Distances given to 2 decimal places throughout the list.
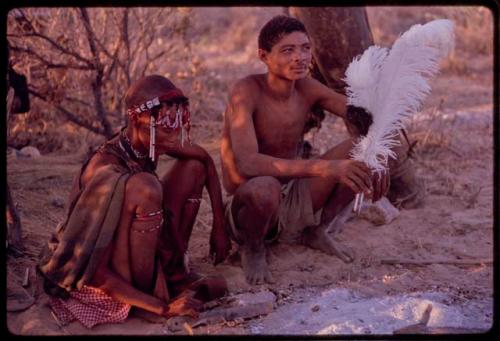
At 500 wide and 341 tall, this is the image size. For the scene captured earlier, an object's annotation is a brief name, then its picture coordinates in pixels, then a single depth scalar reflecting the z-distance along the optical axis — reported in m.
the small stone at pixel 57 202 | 5.02
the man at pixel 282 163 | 3.75
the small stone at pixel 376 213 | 4.69
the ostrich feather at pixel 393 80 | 3.61
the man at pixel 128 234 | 3.15
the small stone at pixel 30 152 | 6.04
